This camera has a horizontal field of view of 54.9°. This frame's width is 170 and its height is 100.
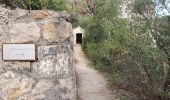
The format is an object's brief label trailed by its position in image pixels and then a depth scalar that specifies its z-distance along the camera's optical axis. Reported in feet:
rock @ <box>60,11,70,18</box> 6.53
